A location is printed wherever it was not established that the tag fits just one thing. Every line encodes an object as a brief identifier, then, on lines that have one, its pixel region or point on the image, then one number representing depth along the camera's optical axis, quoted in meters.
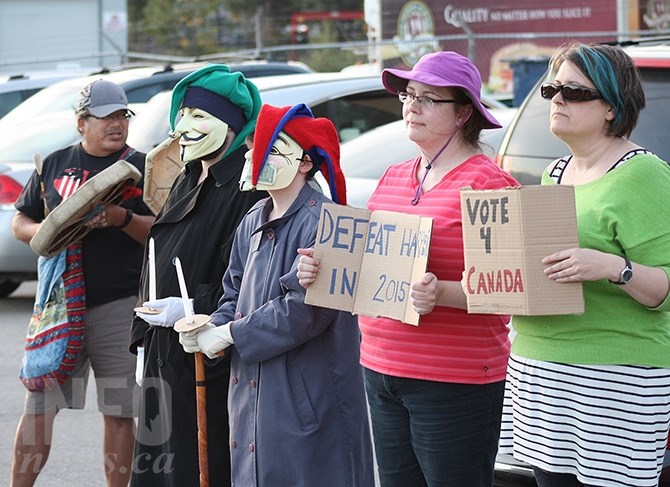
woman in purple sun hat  7.62
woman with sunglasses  7.16
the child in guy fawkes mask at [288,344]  8.12
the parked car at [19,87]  29.47
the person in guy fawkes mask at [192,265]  9.05
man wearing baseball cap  10.92
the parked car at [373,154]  16.72
